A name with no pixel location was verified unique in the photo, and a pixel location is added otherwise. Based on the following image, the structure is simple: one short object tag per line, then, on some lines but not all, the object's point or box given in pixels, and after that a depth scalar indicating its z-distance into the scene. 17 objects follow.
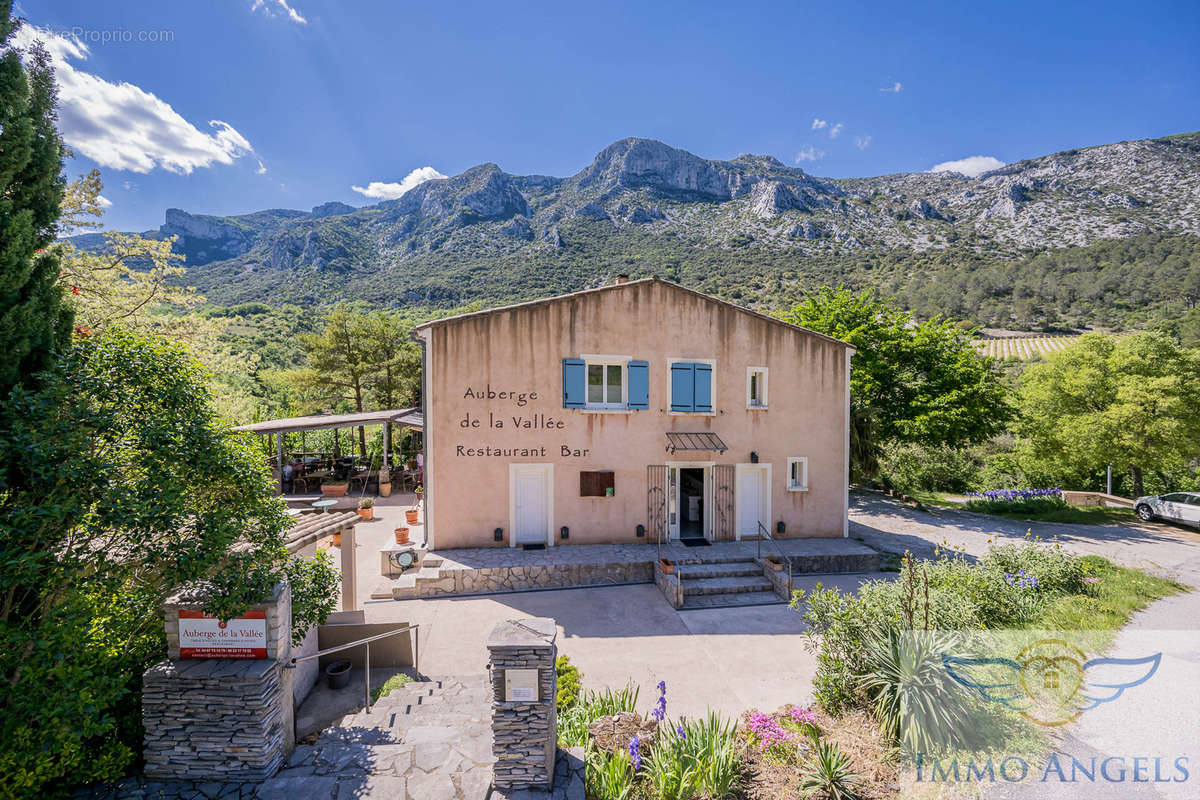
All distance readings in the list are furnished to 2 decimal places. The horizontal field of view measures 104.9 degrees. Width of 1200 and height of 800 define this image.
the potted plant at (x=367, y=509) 14.81
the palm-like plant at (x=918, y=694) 4.68
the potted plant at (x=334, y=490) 17.27
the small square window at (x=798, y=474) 12.47
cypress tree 4.25
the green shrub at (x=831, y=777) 4.21
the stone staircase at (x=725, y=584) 9.60
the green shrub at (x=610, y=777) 4.17
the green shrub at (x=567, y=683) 5.83
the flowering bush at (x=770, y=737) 4.78
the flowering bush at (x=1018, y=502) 18.12
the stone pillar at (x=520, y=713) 4.20
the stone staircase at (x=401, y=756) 4.24
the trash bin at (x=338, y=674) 6.51
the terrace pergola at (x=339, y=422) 15.51
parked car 15.33
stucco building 10.90
